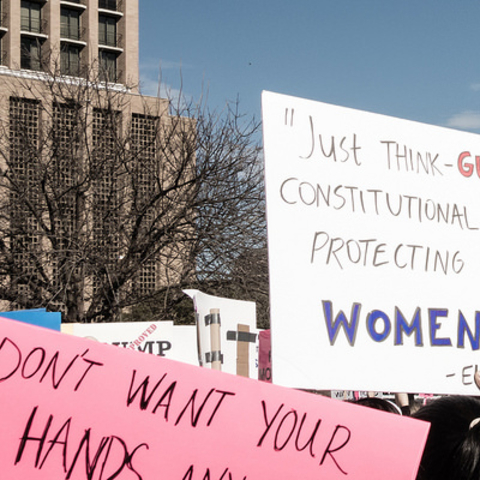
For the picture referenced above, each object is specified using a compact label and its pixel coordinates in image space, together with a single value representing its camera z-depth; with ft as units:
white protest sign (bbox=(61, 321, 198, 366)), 26.53
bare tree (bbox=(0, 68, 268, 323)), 40.22
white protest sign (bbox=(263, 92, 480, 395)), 8.14
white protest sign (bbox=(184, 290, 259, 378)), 17.80
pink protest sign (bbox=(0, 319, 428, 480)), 5.57
